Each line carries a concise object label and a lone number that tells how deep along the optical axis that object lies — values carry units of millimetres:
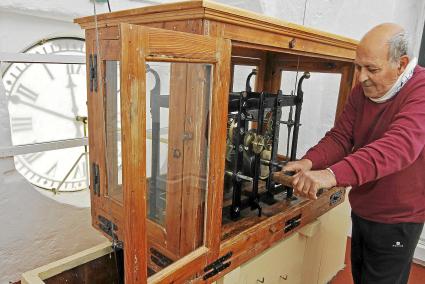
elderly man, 1108
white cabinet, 1371
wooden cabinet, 710
